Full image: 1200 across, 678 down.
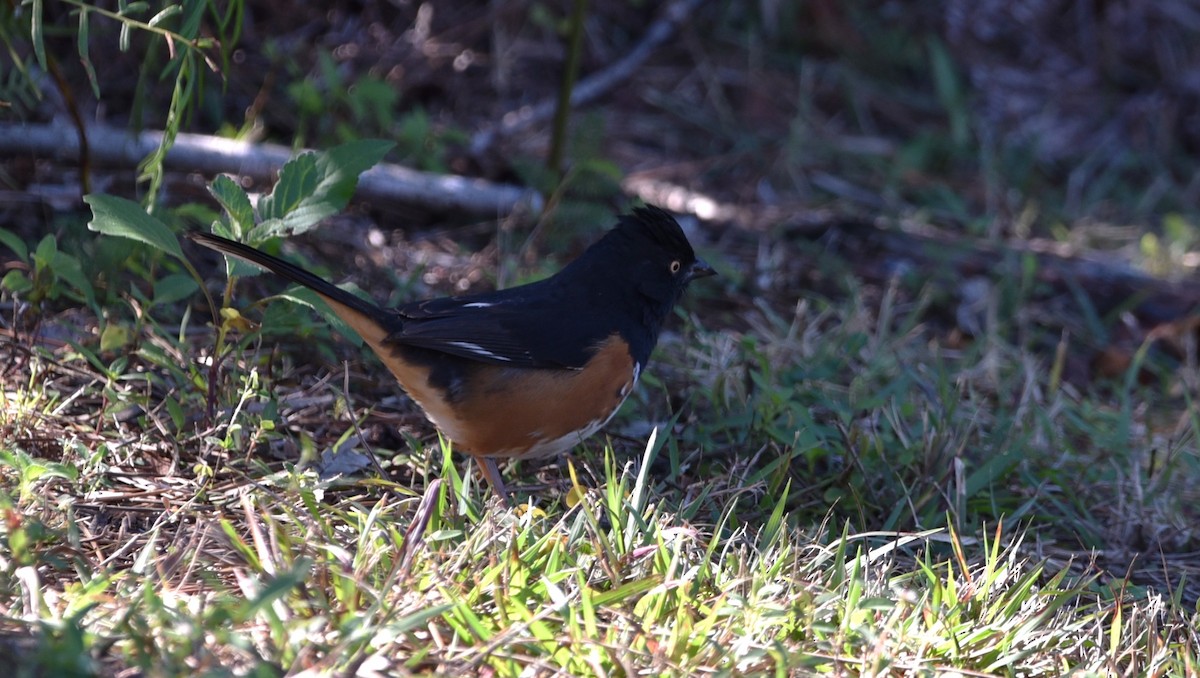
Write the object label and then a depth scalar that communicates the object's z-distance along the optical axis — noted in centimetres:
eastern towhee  627
